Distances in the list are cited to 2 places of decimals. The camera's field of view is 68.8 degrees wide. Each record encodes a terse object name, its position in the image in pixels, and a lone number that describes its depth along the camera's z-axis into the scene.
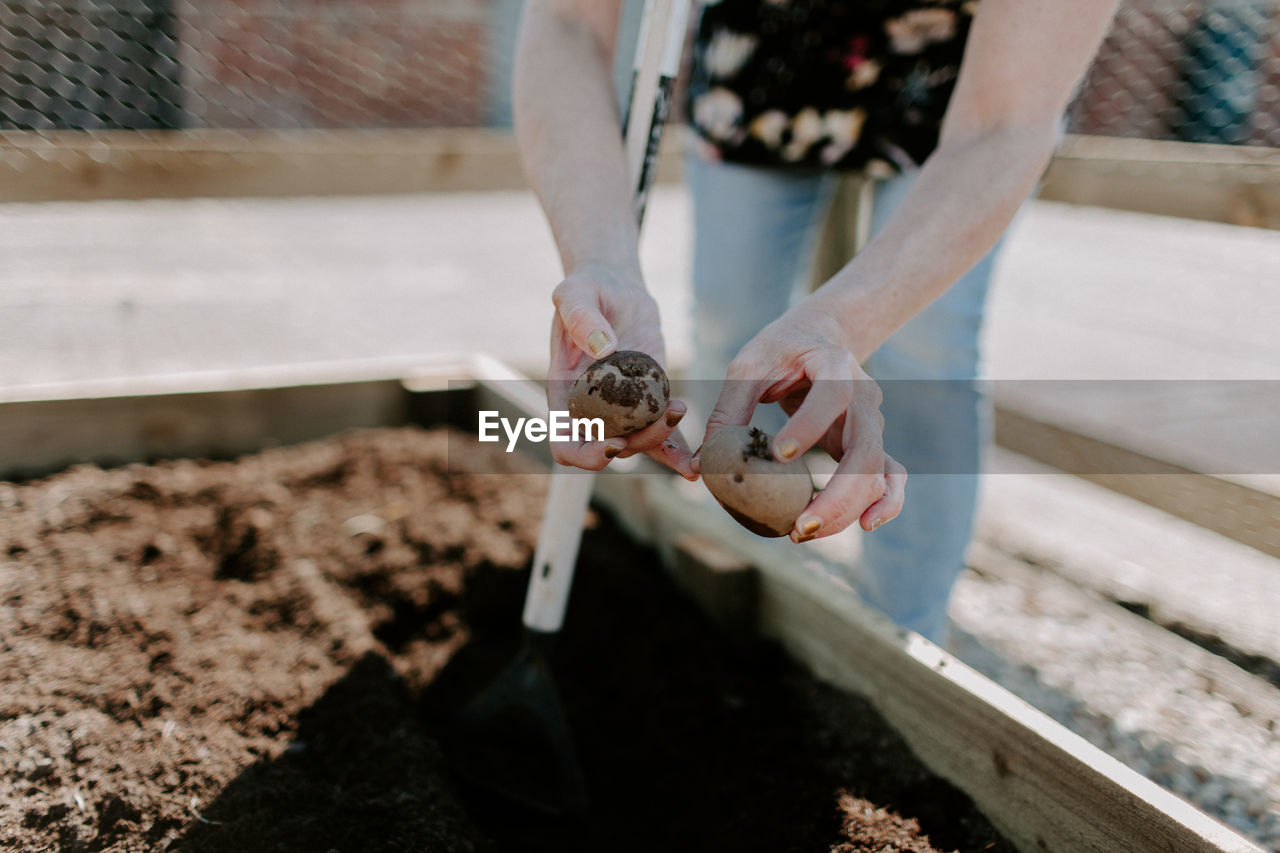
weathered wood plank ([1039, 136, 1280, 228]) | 1.84
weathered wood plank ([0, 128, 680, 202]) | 2.20
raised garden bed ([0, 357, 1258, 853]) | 1.09
